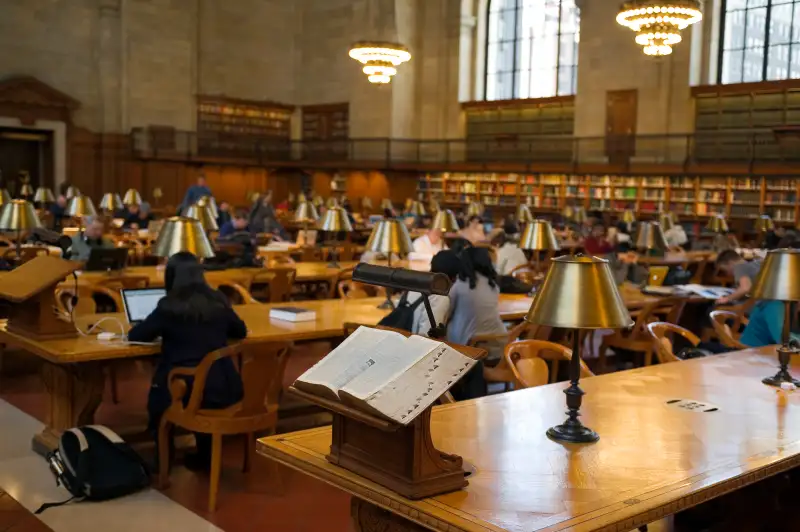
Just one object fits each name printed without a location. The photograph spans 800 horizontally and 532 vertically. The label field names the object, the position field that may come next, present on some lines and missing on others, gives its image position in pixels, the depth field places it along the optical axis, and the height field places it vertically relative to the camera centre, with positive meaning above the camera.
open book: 1.97 -0.41
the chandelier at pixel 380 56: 15.44 +2.43
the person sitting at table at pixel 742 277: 6.36 -0.50
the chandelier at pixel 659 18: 11.39 +2.42
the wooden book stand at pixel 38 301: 4.44 -0.57
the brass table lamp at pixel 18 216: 6.64 -0.23
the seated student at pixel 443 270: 4.77 -0.38
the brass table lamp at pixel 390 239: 5.65 -0.26
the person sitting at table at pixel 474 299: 5.01 -0.56
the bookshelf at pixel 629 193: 15.89 +0.22
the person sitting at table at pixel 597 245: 9.52 -0.44
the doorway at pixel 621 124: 17.97 +1.63
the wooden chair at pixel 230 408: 4.11 -1.01
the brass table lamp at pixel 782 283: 3.49 -0.29
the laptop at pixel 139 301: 4.72 -0.59
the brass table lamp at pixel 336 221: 7.02 -0.20
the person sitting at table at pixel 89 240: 7.78 -0.47
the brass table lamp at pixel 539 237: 6.58 -0.26
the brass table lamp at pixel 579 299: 2.54 -0.28
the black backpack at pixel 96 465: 4.06 -1.27
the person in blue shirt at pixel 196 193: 14.48 -0.03
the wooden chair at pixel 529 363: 3.93 -0.73
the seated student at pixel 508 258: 9.03 -0.58
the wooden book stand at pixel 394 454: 2.01 -0.60
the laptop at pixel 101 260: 7.10 -0.57
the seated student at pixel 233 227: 10.72 -0.42
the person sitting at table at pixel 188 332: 4.28 -0.68
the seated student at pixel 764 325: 4.85 -0.64
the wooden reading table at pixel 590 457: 2.05 -0.70
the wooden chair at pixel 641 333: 6.14 -0.91
